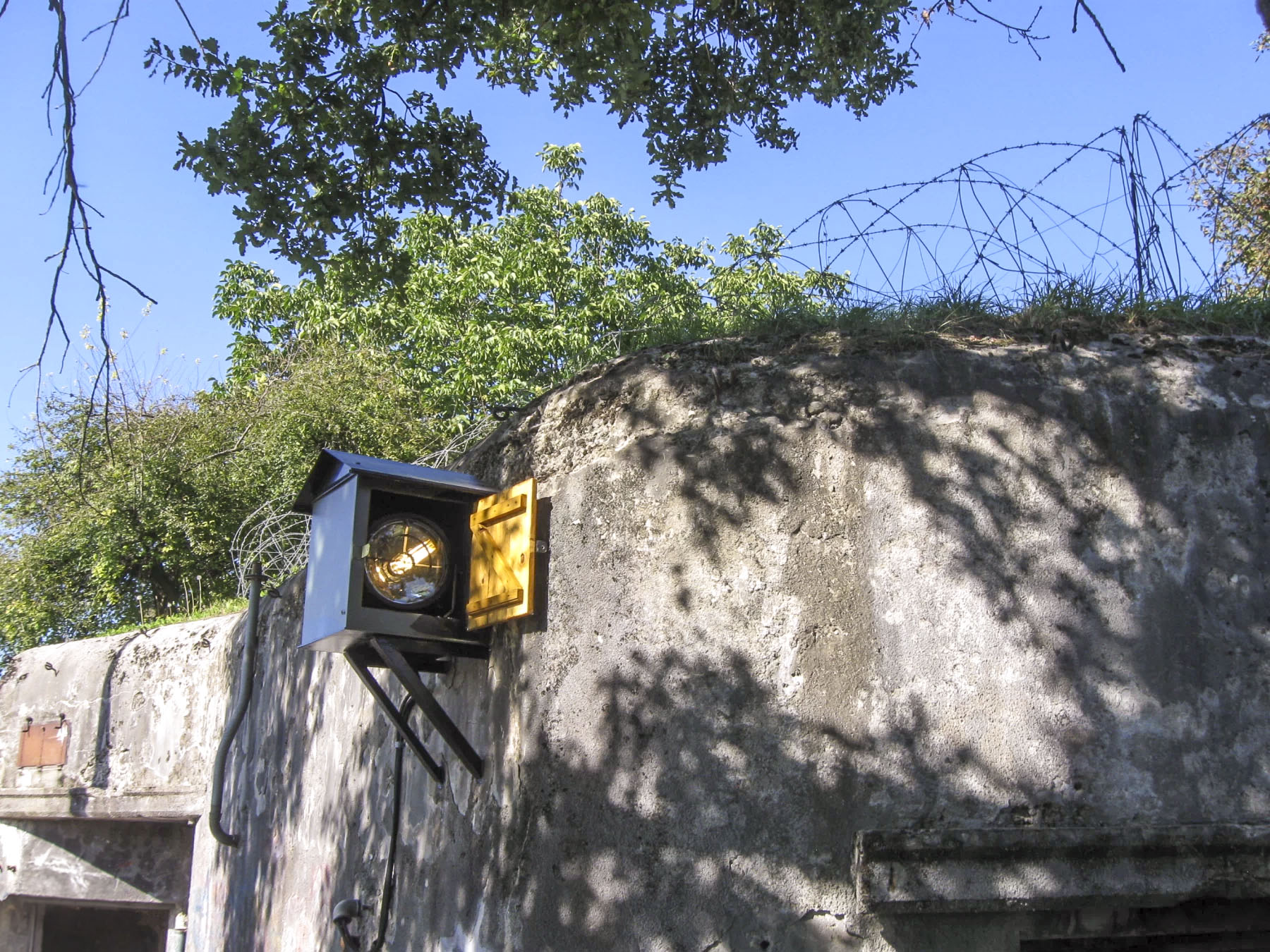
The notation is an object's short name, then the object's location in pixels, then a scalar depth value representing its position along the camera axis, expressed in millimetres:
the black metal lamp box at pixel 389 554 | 3750
